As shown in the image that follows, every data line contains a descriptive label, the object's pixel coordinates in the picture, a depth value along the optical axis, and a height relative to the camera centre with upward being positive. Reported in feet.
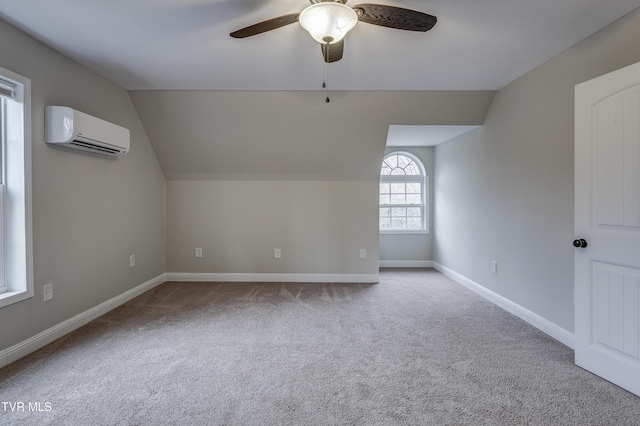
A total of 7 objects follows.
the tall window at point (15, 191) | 7.04 +0.47
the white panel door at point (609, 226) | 5.85 -0.36
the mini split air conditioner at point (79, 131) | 7.65 +2.15
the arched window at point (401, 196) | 17.37 +0.80
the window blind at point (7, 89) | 6.68 +2.77
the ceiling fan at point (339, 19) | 4.87 +3.28
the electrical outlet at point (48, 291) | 7.74 -2.08
